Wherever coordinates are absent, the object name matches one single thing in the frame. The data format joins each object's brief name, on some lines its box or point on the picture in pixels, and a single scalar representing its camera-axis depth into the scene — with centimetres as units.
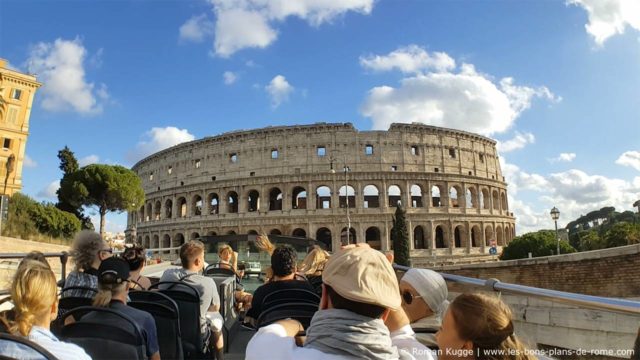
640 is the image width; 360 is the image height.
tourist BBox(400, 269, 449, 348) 229
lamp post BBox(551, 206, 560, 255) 2112
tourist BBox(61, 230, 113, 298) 313
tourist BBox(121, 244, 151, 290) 394
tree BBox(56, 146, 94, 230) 3628
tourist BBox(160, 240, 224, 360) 371
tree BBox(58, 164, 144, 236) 3494
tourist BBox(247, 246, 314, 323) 345
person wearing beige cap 151
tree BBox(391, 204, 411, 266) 3372
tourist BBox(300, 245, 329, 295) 531
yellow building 3666
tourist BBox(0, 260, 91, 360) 182
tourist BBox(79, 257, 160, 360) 220
